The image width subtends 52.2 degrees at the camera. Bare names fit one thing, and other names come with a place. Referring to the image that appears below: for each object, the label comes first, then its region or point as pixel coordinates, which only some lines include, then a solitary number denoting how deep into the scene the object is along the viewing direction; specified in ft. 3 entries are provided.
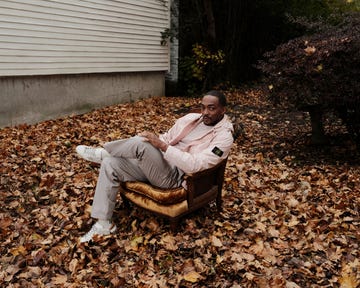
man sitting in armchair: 12.47
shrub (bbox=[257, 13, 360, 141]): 18.21
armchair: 12.80
